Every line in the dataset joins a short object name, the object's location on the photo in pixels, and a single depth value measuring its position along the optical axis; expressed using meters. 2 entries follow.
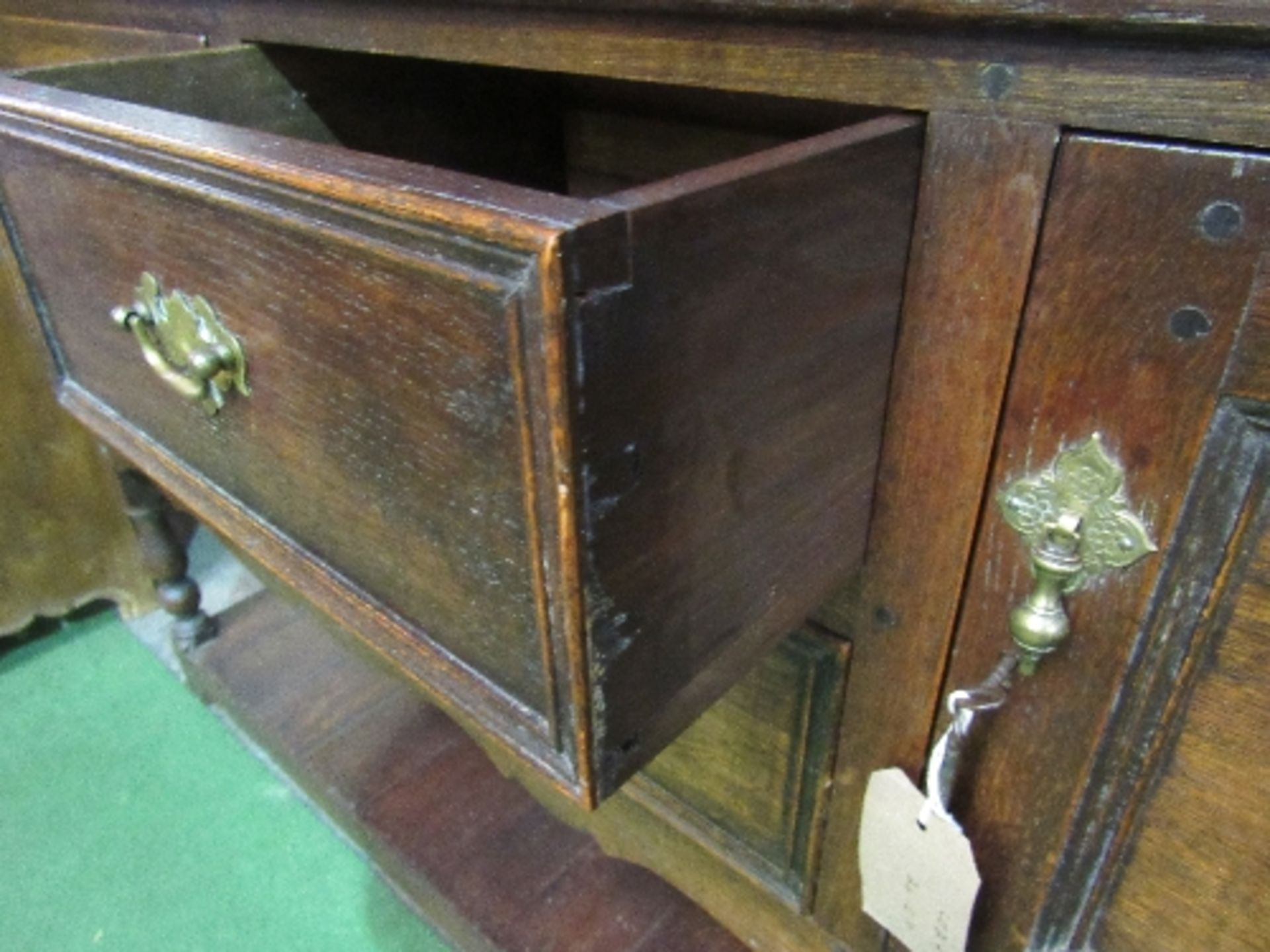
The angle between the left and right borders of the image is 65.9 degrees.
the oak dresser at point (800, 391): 0.31
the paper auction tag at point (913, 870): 0.50
